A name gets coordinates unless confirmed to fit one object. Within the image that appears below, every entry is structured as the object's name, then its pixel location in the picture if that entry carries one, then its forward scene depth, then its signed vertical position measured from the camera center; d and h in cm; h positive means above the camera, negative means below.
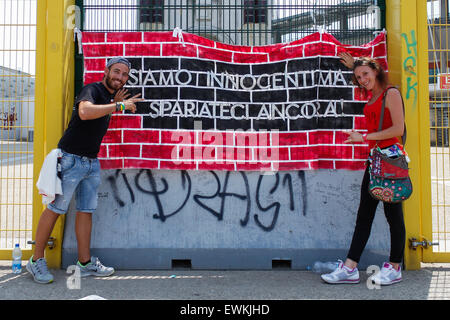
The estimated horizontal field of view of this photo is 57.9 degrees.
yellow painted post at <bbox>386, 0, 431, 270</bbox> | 415 +73
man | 368 +11
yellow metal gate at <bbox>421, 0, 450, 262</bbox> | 424 +90
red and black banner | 425 +74
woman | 359 -31
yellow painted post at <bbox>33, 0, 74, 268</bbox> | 415 +91
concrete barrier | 415 -46
